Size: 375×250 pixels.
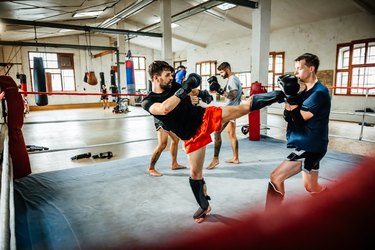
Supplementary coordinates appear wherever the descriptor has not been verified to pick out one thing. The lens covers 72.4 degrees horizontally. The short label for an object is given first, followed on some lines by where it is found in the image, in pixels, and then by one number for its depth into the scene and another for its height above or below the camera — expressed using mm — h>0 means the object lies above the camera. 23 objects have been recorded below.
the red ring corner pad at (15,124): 2811 -387
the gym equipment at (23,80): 8177 +294
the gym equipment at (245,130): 5254 -903
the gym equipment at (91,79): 10188 +350
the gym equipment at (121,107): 10703 -845
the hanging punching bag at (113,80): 10398 +315
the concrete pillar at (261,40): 4930 +869
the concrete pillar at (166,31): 7203 +1557
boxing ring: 1760 -1027
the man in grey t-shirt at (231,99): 3299 -174
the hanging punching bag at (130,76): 6508 +291
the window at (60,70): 13273 +959
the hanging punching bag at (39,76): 4895 +240
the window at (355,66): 7547 +551
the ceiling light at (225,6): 8884 +2790
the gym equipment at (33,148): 4020 -941
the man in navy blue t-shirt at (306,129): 1761 -317
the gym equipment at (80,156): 3927 -1046
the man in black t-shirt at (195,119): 1789 -236
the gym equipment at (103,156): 3982 -1052
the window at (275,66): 9971 +753
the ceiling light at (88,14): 9336 +2832
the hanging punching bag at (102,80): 11653 +344
